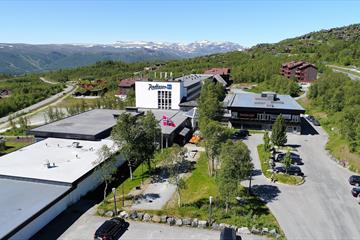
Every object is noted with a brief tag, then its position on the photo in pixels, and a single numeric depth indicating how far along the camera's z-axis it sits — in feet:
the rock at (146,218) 96.12
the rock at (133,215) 97.14
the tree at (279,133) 156.15
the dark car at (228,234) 80.14
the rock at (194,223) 92.77
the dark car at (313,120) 220.64
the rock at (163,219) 94.94
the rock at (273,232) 87.99
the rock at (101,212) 99.19
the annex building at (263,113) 197.36
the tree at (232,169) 96.48
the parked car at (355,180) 122.52
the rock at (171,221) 93.62
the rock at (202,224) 92.38
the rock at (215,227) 91.09
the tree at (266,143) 157.03
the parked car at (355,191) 111.65
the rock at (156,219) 95.23
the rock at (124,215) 97.71
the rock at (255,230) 89.03
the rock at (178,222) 93.17
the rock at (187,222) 93.15
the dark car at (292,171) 133.08
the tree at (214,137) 122.72
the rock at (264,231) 88.73
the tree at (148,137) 122.21
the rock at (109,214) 98.48
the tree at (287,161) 130.66
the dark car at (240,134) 192.24
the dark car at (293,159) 148.05
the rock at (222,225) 90.97
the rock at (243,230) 89.40
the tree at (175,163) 104.25
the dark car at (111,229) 83.97
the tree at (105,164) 109.19
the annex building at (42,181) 86.95
